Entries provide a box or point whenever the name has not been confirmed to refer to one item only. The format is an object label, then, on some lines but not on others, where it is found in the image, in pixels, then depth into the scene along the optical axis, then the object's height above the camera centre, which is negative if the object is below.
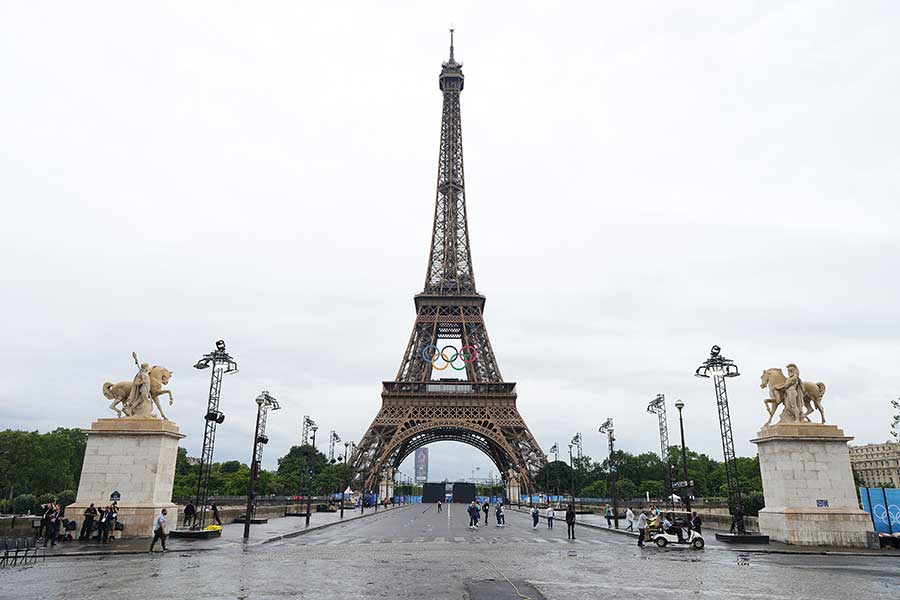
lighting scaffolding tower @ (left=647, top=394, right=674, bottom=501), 43.38 +4.98
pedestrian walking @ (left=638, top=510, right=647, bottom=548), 24.79 -2.12
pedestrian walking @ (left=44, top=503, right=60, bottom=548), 21.95 -1.72
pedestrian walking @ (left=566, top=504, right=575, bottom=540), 29.33 -1.86
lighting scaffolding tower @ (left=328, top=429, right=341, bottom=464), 62.06 +4.02
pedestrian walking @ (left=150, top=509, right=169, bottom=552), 20.12 -1.71
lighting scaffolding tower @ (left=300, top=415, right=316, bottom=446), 49.00 +4.34
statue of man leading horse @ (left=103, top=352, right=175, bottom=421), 25.70 +3.49
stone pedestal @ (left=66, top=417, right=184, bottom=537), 24.33 +0.30
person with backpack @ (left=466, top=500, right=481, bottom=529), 36.33 -1.99
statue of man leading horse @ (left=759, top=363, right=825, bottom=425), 25.44 +3.58
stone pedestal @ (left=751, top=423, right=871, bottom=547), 23.75 -0.19
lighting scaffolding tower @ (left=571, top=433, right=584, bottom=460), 63.81 +4.05
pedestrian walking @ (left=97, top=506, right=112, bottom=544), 22.62 -1.83
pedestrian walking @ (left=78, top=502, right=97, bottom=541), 23.22 -1.76
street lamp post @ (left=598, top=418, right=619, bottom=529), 37.20 +3.00
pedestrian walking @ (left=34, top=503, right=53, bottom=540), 22.66 -1.59
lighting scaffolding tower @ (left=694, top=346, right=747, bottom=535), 27.66 +4.88
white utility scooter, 23.50 -2.25
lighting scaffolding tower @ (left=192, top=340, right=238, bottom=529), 28.19 +4.58
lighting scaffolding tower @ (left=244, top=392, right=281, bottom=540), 26.28 +2.22
